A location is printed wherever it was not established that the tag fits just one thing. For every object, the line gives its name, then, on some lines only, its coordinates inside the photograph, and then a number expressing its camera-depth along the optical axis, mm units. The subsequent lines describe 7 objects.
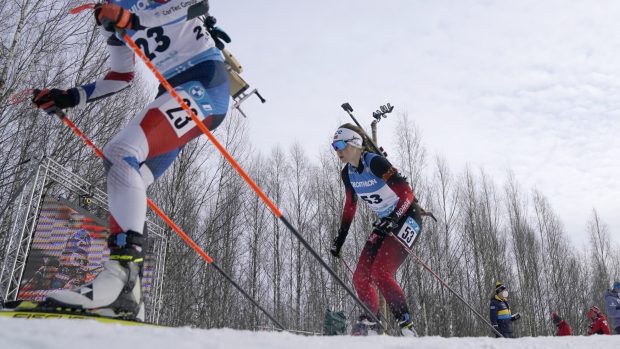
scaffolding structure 5590
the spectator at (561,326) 11195
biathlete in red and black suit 3736
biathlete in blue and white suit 1642
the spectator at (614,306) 10312
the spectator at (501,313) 8602
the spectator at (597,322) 10430
